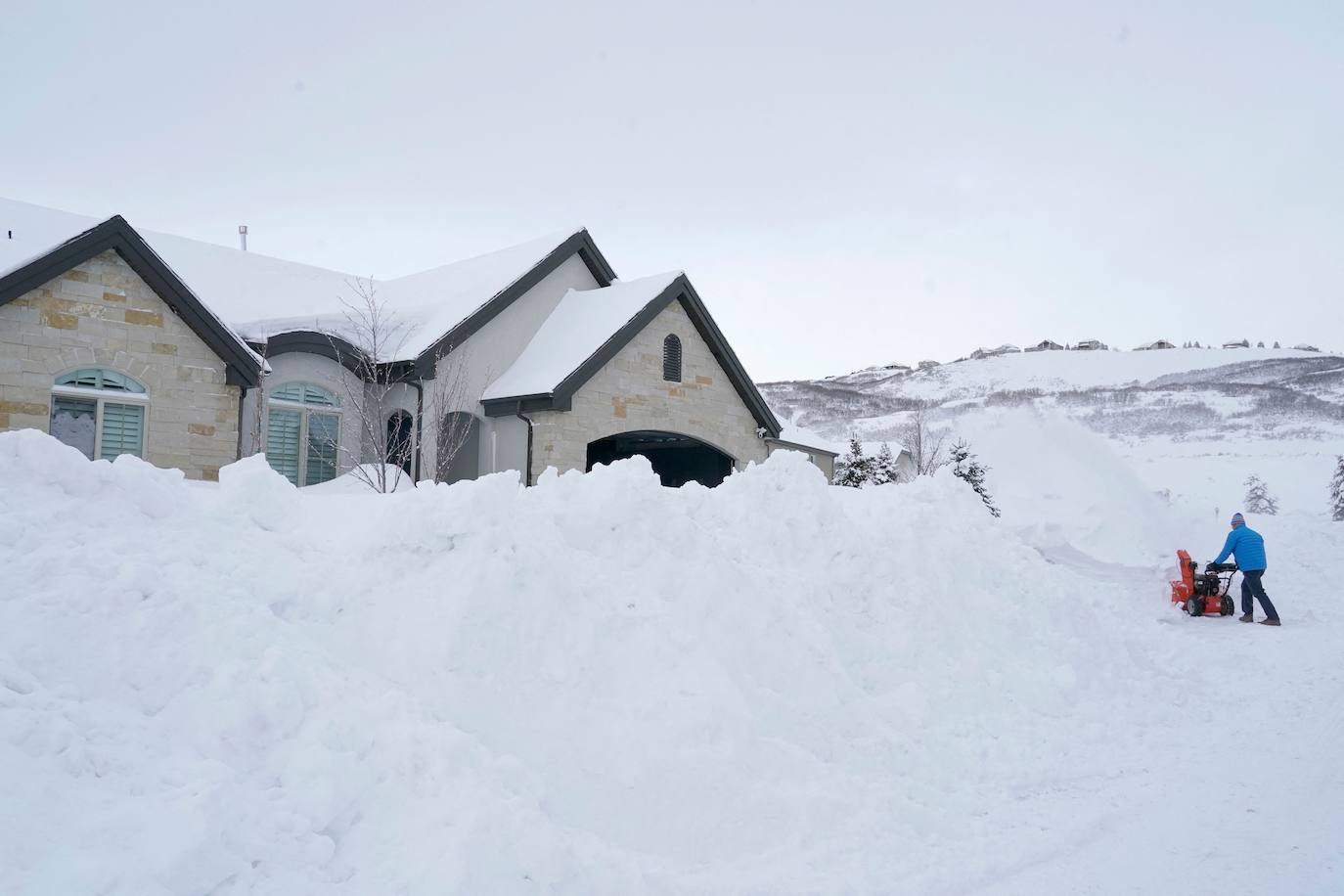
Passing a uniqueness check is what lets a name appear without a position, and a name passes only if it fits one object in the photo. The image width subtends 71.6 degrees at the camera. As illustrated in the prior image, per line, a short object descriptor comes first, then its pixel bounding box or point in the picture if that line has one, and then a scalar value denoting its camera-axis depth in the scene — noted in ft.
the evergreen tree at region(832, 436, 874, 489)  88.84
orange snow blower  48.98
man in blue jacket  47.39
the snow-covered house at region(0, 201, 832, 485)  43.57
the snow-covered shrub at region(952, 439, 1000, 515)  81.56
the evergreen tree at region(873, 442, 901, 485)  88.79
